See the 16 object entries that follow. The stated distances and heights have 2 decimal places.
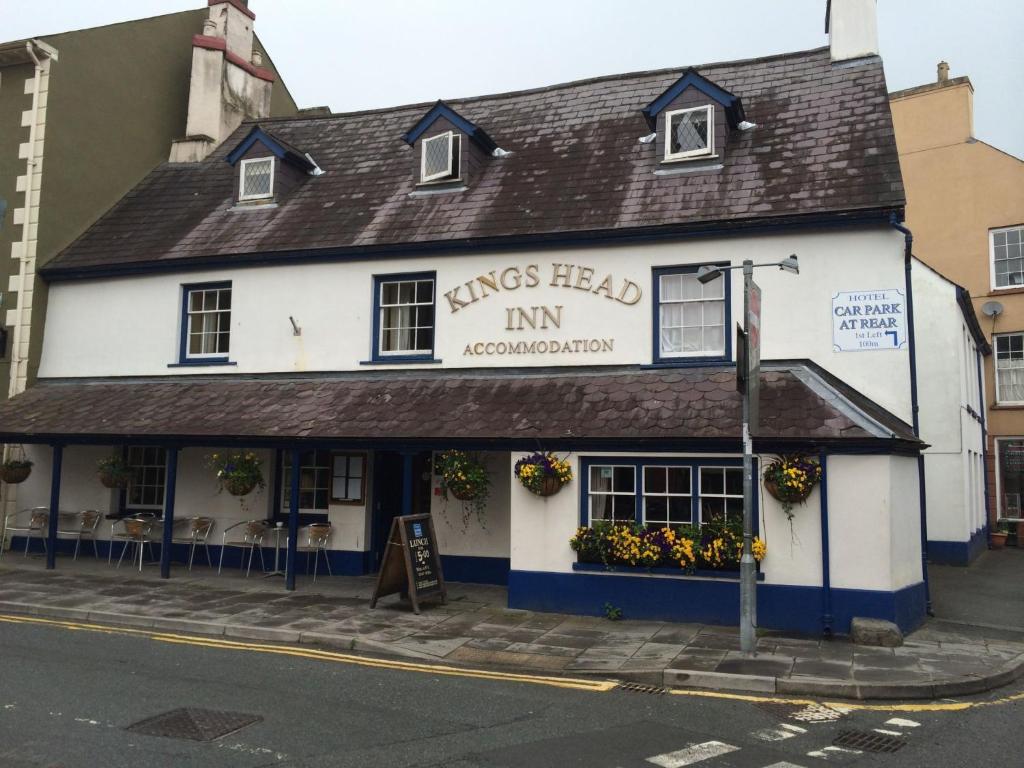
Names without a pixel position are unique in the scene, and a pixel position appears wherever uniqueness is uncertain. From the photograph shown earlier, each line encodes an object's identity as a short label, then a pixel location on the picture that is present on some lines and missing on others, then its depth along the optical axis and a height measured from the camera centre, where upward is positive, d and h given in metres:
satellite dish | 23.34 +4.98
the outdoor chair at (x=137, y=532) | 15.40 -1.03
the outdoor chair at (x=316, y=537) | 14.88 -1.04
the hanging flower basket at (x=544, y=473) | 12.08 +0.13
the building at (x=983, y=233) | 23.36 +7.26
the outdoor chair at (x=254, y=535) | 15.36 -1.05
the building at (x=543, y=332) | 11.75 +2.60
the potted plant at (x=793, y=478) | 10.93 +0.10
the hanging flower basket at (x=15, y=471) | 16.30 +0.08
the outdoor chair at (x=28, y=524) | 16.75 -0.99
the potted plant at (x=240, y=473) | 14.73 +0.10
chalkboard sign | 12.01 -1.24
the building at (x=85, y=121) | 17.44 +8.01
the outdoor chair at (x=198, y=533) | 15.80 -1.06
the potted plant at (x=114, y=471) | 16.20 +0.10
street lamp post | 9.33 +0.76
